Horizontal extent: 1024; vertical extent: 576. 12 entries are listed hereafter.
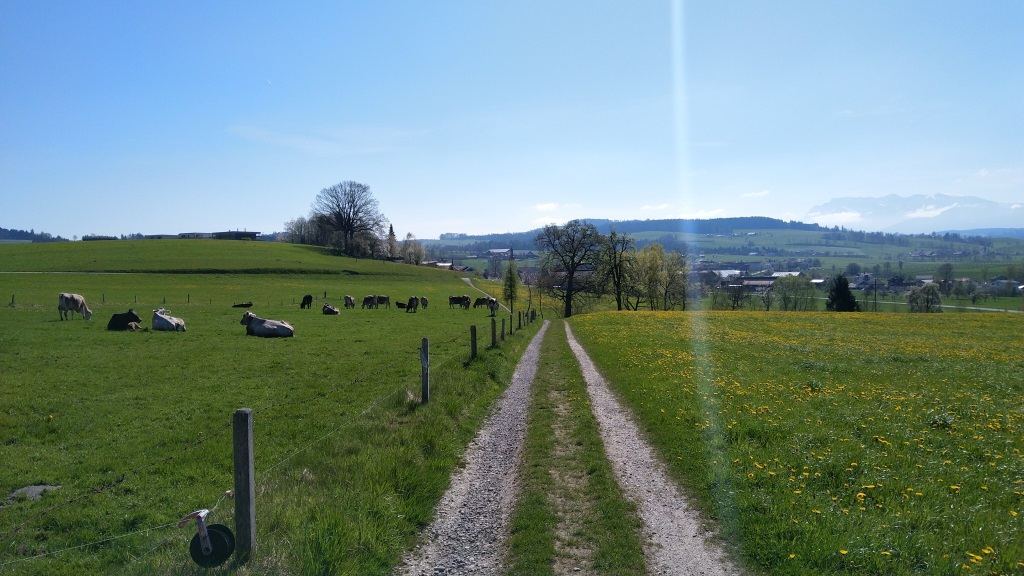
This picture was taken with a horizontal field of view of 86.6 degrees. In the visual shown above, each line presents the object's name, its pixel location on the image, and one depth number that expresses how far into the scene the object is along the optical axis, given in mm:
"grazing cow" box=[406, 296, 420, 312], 54781
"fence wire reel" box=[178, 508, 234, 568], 5566
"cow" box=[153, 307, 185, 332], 30312
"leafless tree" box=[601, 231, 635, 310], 76000
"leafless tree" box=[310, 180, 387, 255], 131750
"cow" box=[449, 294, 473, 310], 64625
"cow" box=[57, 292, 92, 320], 33812
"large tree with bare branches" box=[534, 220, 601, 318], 71625
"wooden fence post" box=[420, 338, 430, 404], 13219
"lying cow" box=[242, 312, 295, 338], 29844
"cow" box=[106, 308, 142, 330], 29781
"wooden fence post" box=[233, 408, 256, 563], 5797
